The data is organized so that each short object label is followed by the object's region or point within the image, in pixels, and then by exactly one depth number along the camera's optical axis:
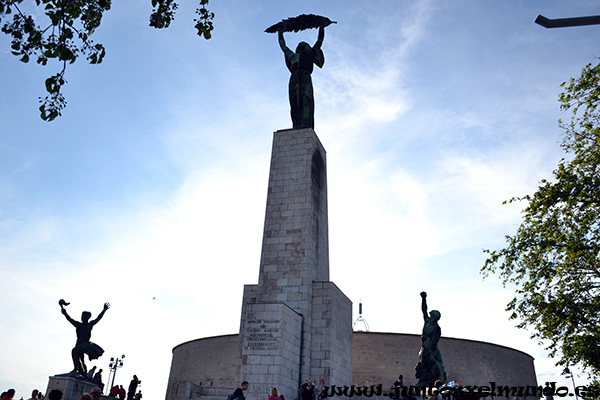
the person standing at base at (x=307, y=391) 12.77
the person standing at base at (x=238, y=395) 10.43
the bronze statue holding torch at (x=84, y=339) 17.02
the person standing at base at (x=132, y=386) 20.32
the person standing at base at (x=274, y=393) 10.32
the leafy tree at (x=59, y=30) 6.80
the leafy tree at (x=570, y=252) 15.01
